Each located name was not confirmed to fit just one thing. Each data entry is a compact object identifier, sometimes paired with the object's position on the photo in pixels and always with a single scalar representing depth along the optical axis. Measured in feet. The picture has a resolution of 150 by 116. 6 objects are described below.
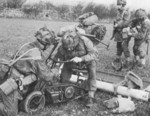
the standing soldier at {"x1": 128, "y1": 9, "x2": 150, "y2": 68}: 29.84
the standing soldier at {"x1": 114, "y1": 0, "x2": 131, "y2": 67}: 32.42
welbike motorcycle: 19.34
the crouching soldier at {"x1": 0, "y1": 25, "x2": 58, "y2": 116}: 17.99
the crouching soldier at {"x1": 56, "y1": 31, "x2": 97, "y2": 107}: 19.59
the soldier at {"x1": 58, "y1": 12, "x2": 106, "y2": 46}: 25.61
